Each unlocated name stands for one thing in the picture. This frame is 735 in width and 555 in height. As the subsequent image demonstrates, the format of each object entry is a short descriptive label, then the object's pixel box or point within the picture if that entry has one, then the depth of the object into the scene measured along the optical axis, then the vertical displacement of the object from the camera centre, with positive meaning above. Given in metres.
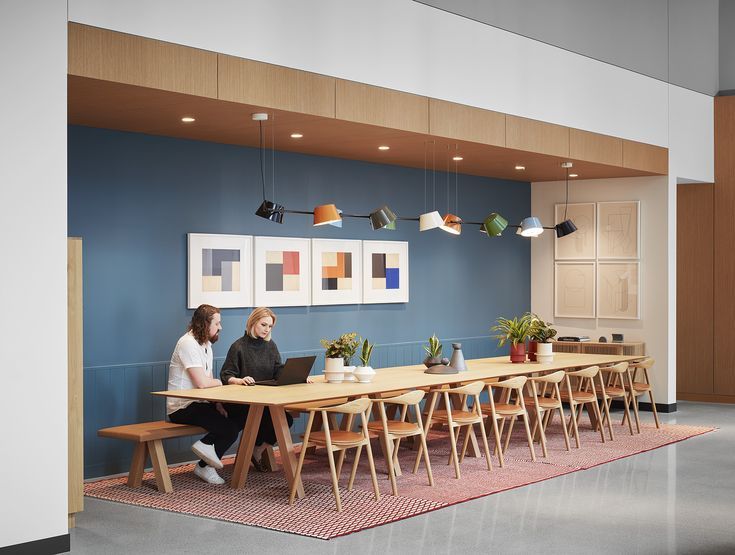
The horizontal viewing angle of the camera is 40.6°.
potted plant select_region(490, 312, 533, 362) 9.80 -0.55
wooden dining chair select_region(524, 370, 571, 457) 8.83 -1.15
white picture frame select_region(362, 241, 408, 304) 10.49 +0.08
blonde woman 8.02 -0.67
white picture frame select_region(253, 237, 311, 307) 9.30 +0.08
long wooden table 7.02 -0.84
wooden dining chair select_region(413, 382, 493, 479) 7.89 -1.14
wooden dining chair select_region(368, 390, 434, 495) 7.22 -1.14
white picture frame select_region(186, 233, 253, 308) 8.70 +0.09
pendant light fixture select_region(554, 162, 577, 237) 11.42 +0.59
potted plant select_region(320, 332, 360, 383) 7.99 -0.62
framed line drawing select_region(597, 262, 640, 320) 12.12 -0.13
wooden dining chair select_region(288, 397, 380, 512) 6.78 -1.14
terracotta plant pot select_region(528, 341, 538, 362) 10.04 -0.72
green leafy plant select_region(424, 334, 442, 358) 8.87 -0.62
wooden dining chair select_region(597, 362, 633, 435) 9.77 -1.14
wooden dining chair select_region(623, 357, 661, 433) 10.27 -1.13
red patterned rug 6.46 -1.56
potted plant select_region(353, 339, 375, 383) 7.98 -0.73
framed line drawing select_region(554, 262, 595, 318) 12.48 -0.13
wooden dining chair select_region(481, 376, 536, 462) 8.41 -1.14
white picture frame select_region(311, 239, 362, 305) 9.88 +0.08
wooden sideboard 11.95 -0.83
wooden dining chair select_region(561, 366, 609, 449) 9.38 -1.15
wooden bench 7.29 -1.18
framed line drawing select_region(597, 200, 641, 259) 12.10 +0.61
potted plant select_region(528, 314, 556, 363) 9.94 -0.63
